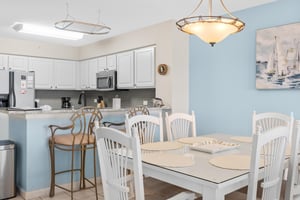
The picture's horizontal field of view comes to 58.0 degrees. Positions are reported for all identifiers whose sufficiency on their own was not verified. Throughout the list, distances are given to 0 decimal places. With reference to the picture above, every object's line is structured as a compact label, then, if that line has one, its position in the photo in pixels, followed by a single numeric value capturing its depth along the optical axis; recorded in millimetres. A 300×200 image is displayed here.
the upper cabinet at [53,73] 5863
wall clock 4293
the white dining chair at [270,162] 1366
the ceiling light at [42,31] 4398
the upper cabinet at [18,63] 5523
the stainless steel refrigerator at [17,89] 4730
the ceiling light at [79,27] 3492
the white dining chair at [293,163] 1729
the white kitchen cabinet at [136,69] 4586
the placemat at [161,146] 2213
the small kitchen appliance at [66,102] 6371
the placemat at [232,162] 1637
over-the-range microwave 5250
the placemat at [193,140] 2512
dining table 1396
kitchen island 3006
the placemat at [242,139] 2592
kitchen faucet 6758
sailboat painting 3187
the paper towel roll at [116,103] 4703
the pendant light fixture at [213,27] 2129
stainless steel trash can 2998
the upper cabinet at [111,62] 5336
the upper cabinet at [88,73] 5997
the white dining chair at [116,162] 1398
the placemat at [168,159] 1686
